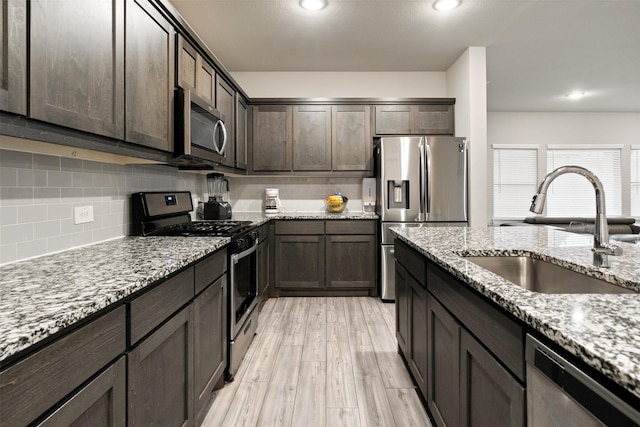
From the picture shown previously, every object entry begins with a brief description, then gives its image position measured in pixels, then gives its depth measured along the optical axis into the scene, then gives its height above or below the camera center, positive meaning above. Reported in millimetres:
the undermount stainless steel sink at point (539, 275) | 1159 -236
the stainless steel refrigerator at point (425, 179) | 3424 +384
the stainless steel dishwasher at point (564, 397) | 502 -311
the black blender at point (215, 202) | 3137 +143
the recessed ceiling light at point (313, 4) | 2619 +1694
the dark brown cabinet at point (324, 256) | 3660 -432
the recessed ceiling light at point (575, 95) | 5129 +1892
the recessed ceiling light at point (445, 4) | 2623 +1692
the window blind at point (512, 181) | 6230 +656
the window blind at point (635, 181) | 6328 +659
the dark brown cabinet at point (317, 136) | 3914 +949
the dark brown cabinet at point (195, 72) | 2012 +980
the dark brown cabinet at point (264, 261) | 3131 -439
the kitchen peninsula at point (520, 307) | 556 -210
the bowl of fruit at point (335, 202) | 4000 +172
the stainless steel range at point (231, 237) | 2006 -145
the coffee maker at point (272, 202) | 4043 +183
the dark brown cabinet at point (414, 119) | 3916 +1146
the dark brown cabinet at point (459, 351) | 833 -453
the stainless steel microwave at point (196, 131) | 1931 +556
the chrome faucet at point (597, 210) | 1207 +21
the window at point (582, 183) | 6293 +621
